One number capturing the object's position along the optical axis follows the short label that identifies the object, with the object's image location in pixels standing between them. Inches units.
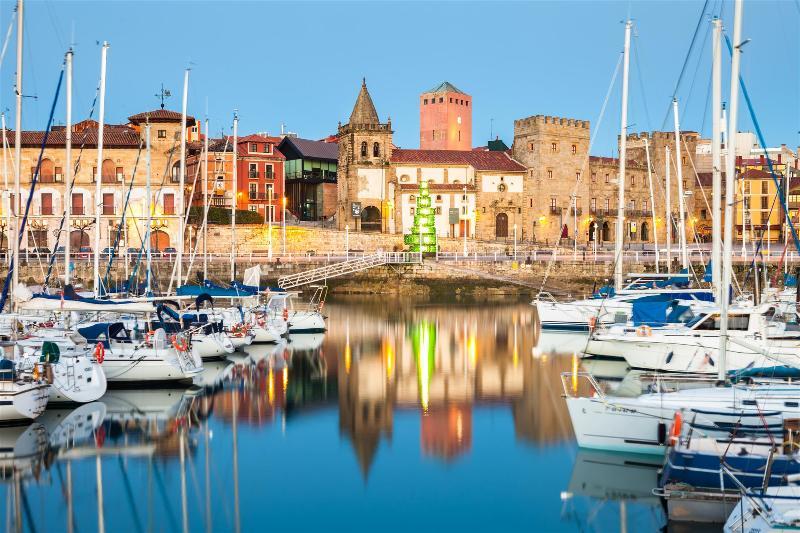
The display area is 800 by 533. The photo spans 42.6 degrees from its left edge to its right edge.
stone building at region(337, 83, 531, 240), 3093.0
